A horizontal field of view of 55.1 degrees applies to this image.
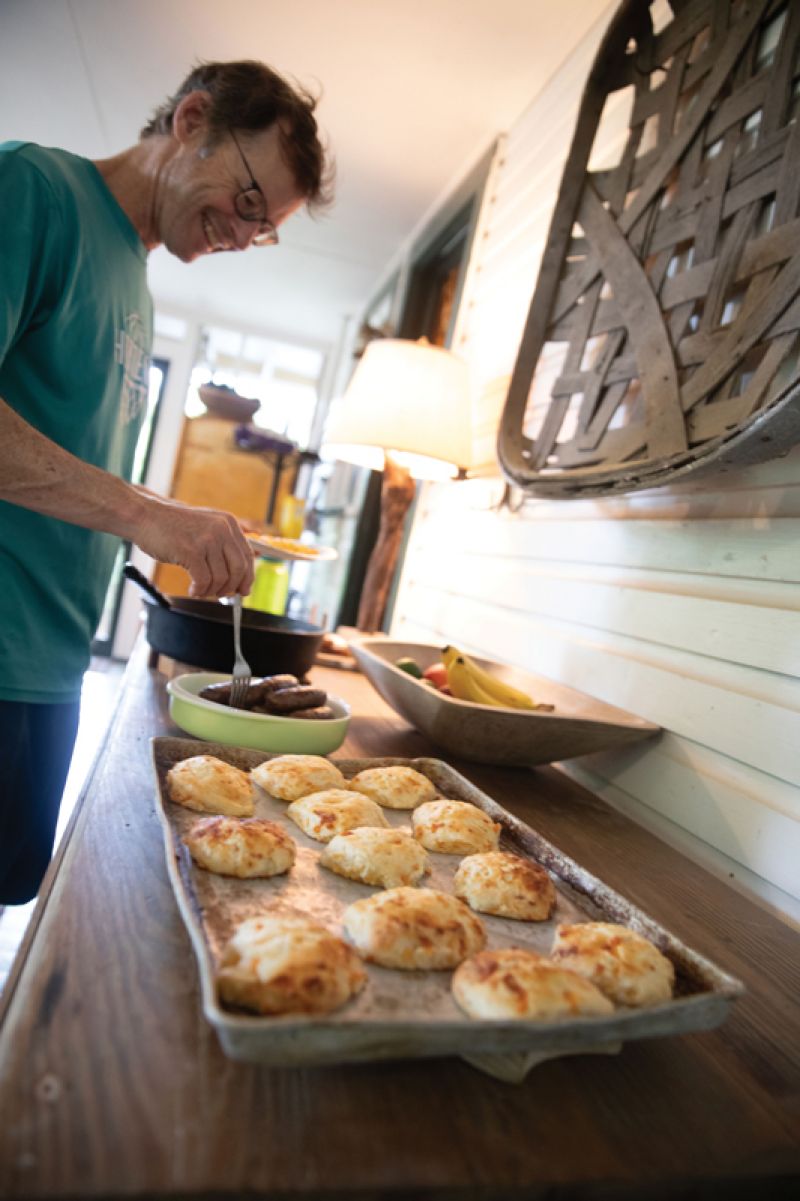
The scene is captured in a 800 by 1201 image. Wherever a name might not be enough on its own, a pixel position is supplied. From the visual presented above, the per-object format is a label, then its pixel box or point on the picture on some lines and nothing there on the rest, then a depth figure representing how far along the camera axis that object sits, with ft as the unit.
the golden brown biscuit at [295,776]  3.27
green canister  8.55
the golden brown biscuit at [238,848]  2.48
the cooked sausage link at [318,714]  4.21
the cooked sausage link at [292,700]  4.15
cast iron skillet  5.12
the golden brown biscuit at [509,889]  2.59
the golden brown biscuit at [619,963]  2.07
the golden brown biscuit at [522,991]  1.87
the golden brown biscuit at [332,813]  2.94
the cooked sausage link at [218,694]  4.16
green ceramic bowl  3.93
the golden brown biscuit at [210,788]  2.92
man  4.02
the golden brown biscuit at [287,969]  1.80
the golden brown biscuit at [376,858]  2.67
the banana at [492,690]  5.13
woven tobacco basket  3.91
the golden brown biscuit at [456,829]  3.05
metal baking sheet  1.60
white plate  6.57
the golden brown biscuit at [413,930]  2.12
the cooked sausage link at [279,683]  4.31
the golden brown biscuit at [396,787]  3.46
